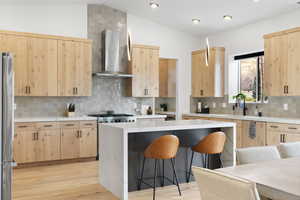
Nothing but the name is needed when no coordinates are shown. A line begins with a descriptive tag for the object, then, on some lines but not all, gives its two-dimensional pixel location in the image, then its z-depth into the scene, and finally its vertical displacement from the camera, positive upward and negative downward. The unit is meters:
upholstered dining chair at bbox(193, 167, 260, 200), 1.42 -0.44
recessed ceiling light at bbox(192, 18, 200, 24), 6.78 +1.83
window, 6.65 +0.59
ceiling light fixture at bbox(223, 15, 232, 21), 6.27 +1.76
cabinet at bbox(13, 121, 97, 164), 5.50 -0.80
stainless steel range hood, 6.58 +1.02
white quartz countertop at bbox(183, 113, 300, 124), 5.18 -0.36
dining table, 1.66 -0.49
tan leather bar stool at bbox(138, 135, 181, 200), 3.60 -0.59
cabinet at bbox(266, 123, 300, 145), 5.04 -0.58
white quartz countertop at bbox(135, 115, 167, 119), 6.70 -0.38
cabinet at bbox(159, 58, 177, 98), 8.72 +0.67
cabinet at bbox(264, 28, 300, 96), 5.34 +0.69
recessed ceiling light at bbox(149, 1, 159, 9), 6.14 +1.99
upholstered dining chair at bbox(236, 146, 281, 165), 2.47 -0.47
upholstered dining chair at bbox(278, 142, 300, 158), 2.79 -0.47
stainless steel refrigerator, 2.51 -0.20
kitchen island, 3.67 -0.59
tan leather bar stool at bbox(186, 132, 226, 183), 3.94 -0.59
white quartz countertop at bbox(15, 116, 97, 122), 5.57 -0.37
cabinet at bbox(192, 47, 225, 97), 7.20 +0.65
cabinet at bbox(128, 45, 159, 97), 6.86 +0.68
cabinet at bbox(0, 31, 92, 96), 5.70 +0.74
